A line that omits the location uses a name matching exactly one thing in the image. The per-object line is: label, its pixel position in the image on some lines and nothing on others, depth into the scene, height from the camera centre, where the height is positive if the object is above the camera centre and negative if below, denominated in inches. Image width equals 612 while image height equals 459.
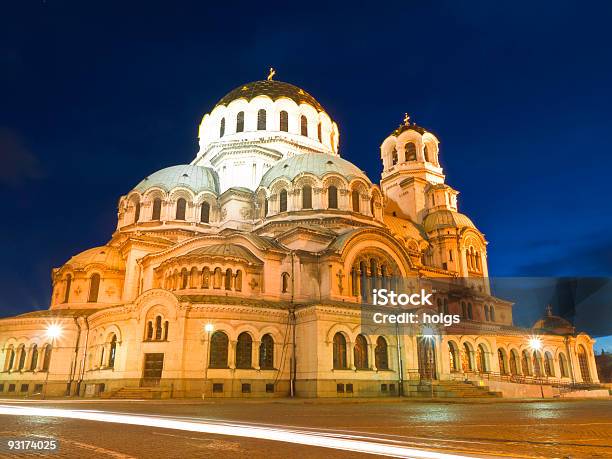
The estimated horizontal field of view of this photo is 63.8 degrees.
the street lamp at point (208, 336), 1013.5 +101.0
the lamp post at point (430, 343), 1223.5 +104.3
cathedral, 1059.9 +231.9
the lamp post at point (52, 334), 1232.5 +129.4
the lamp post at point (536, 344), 1546.9 +127.9
